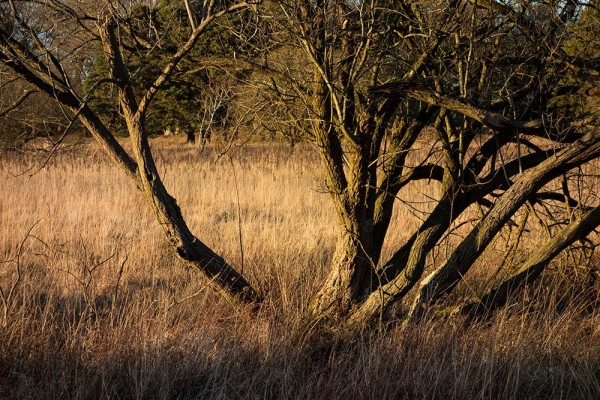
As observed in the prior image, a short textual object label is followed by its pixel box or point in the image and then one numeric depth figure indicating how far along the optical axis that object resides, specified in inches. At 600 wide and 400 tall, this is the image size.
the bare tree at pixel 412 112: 290.5
